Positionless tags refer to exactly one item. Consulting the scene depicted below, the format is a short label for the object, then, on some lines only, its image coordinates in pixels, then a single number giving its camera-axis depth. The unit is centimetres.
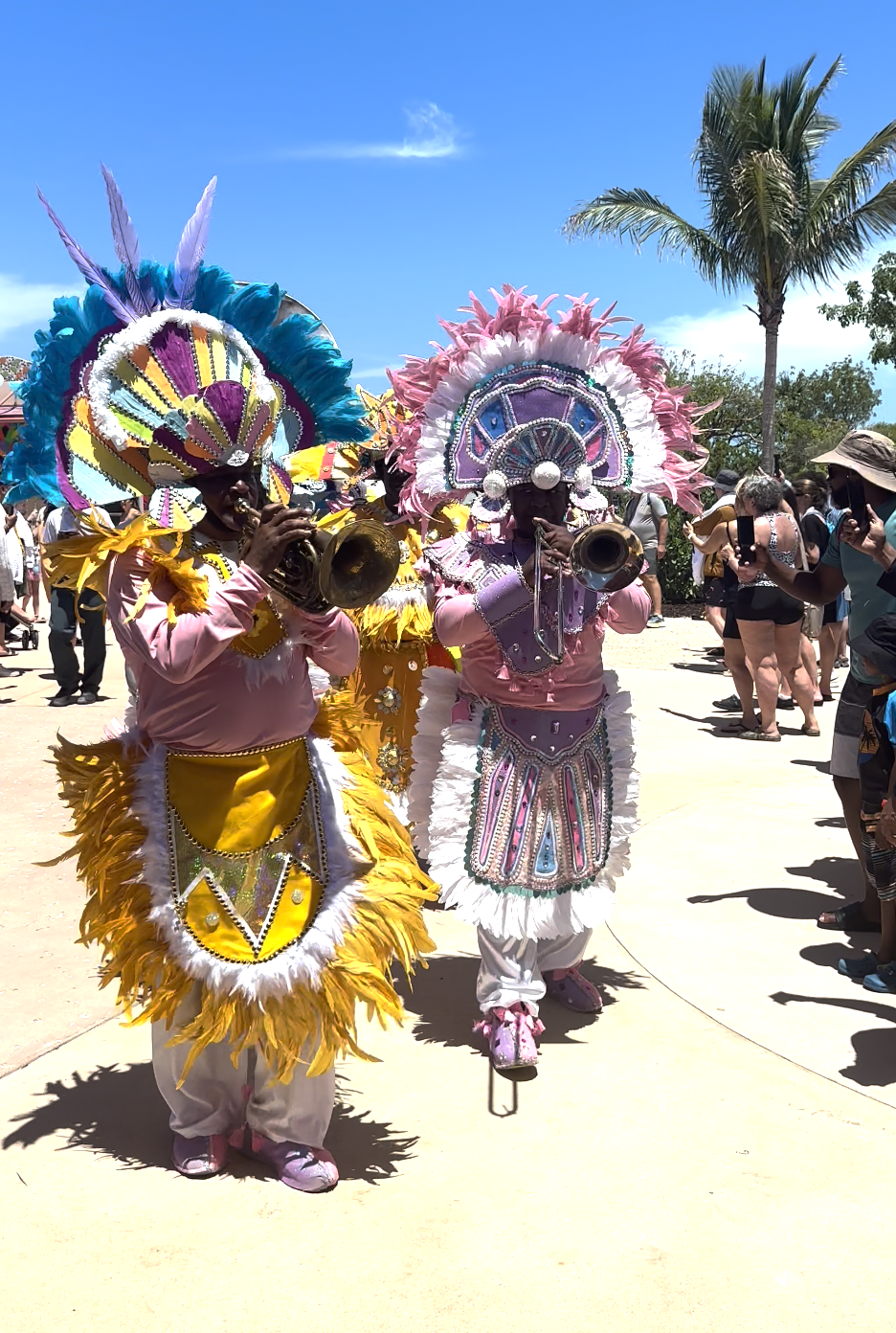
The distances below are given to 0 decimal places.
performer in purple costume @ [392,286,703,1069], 372
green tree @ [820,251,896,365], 2739
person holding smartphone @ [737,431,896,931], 431
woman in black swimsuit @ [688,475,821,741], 888
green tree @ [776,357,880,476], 4266
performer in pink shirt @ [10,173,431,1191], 278
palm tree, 1903
